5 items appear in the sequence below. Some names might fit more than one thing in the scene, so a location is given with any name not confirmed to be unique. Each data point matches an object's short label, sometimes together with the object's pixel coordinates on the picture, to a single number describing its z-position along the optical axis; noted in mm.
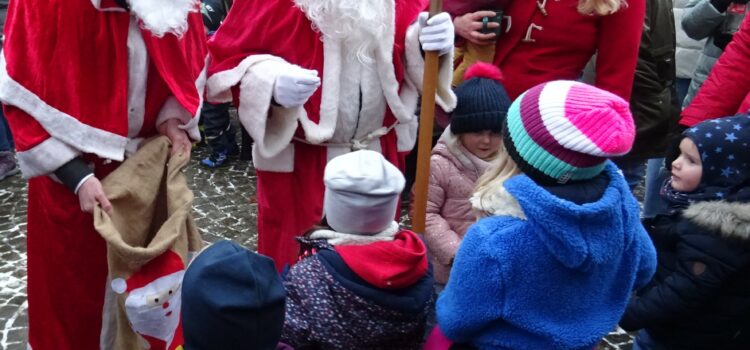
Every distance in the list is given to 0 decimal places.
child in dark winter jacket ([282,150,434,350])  1779
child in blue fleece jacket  1609
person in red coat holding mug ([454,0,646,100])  2932
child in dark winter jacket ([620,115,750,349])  2166
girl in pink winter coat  2635
